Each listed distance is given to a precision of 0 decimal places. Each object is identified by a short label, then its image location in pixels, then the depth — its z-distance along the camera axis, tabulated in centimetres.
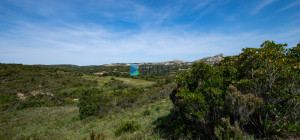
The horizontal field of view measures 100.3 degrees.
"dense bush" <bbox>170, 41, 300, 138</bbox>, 399
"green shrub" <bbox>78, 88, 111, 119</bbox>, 1536
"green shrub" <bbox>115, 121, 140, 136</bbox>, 832
